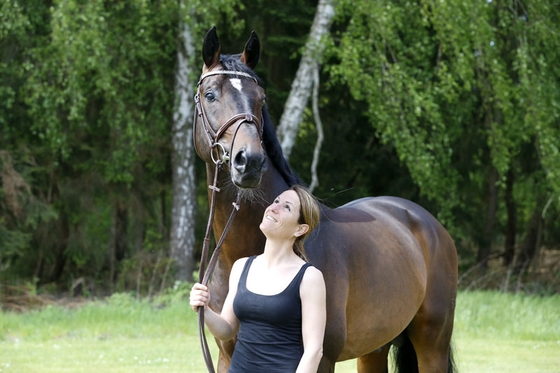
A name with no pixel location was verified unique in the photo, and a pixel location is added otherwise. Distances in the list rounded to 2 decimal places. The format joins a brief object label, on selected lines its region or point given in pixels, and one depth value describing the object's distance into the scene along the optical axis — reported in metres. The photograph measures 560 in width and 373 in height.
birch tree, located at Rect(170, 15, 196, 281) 24.81
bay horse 6.77
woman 6.06
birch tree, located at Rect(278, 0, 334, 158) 23.00
